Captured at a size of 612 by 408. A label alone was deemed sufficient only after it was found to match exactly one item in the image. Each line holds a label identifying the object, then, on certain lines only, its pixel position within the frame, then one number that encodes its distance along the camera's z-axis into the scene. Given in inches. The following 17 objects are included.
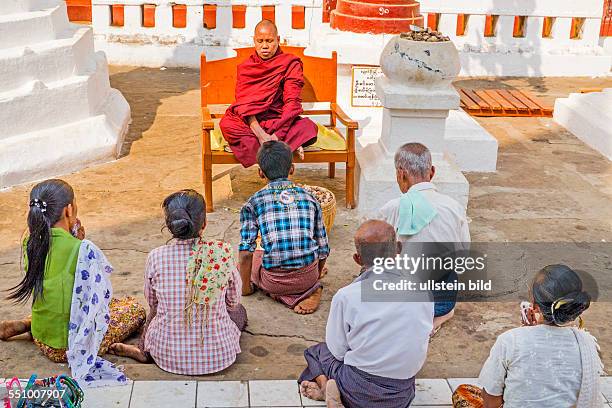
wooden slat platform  360.8
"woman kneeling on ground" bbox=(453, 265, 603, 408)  119.6
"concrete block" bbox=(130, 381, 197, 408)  144.1
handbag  125.4
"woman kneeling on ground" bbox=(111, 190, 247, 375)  154.4
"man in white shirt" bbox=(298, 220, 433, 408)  134.6
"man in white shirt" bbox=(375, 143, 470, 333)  172.7
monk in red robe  241.9
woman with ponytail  151.7
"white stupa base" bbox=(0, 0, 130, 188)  262.1
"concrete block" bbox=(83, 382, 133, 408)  143.9
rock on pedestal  227.1
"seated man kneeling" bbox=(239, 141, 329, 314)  184.2
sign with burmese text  289.0
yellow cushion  247.1
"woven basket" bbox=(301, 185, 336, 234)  218.4
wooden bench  267.0
